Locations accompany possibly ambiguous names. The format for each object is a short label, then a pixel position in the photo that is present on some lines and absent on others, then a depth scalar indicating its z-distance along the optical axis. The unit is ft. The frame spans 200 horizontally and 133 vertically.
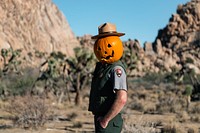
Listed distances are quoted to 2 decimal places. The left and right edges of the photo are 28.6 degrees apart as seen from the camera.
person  12.87
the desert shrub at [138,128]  33.95
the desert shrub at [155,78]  177.17
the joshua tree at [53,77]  101.78
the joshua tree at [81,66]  90.89
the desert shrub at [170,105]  70.21
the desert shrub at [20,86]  95.25
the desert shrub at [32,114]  42.24
